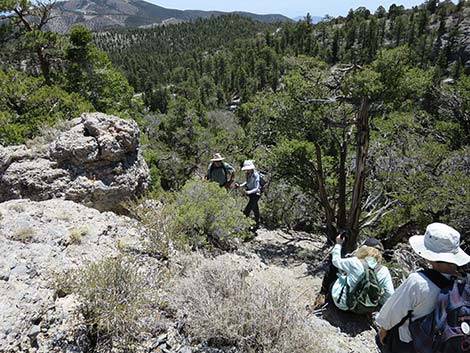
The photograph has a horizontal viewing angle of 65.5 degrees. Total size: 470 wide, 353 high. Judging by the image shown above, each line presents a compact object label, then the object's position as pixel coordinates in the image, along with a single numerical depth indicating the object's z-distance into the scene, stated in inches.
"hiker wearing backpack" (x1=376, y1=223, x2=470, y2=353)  96.1
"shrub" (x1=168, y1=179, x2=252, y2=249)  218.5
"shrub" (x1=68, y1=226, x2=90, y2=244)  187.3
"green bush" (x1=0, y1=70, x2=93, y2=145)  391.5
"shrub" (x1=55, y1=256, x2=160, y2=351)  125.6
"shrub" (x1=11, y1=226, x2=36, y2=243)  176.7
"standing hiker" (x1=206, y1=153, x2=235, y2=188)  328.2
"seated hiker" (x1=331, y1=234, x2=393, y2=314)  163.6
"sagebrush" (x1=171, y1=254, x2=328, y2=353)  130.6
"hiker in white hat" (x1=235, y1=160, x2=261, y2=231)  339.9
